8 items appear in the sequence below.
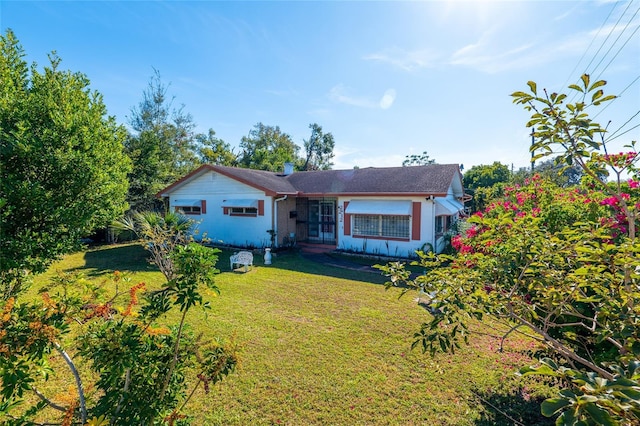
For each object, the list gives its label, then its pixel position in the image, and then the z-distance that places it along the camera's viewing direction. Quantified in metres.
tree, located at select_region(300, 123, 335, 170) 57.69
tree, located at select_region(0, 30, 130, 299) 5.80
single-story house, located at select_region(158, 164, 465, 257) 16.91
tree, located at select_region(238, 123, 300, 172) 44.44
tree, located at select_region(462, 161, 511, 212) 43.50
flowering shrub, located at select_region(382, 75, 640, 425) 1.47
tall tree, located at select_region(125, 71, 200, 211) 23.84
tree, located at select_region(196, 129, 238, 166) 44.88
